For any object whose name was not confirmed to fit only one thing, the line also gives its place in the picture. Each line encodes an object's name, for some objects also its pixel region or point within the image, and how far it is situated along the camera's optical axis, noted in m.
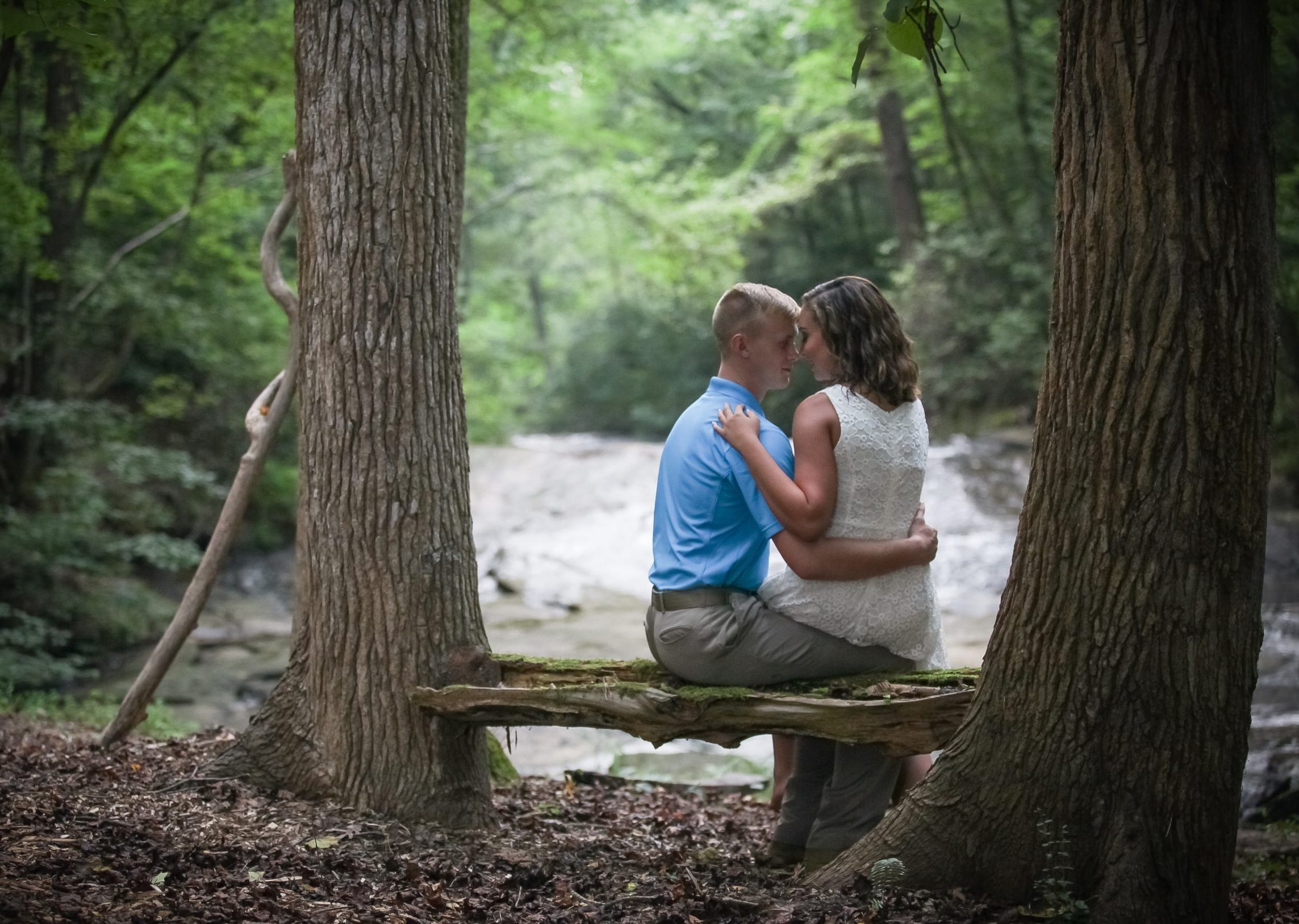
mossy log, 3.51
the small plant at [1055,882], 3.00
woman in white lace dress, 3.64
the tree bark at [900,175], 18.98
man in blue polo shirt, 3.74
